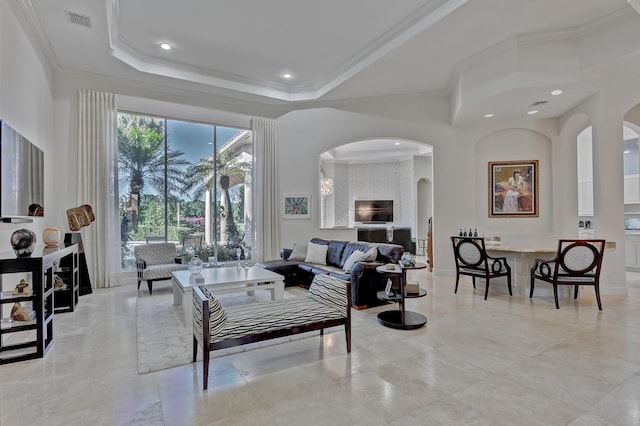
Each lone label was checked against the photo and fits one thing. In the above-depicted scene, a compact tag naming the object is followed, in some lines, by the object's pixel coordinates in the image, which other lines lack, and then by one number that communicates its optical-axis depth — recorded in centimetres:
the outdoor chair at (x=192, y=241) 725
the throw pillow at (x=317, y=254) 590
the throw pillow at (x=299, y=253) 630
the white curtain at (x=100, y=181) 586
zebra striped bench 252
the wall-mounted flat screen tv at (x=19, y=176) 333
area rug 297
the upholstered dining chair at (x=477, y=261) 511
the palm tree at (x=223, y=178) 747
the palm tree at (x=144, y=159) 666
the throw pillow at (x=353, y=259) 487
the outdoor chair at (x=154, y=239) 686
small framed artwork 775
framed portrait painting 668
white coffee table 399
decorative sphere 310
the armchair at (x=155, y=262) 551
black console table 298
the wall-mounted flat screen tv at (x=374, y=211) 1169
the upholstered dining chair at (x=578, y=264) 445
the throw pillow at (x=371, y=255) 479
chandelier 1148
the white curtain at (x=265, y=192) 759
